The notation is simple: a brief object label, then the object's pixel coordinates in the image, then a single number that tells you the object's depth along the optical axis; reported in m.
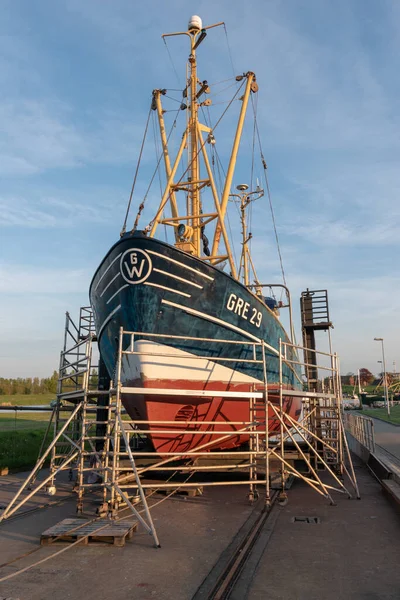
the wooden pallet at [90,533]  6.86
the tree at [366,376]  153.50
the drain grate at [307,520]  8.30
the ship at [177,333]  9.66
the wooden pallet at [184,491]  10.67
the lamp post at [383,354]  47.75
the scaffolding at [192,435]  8.30
